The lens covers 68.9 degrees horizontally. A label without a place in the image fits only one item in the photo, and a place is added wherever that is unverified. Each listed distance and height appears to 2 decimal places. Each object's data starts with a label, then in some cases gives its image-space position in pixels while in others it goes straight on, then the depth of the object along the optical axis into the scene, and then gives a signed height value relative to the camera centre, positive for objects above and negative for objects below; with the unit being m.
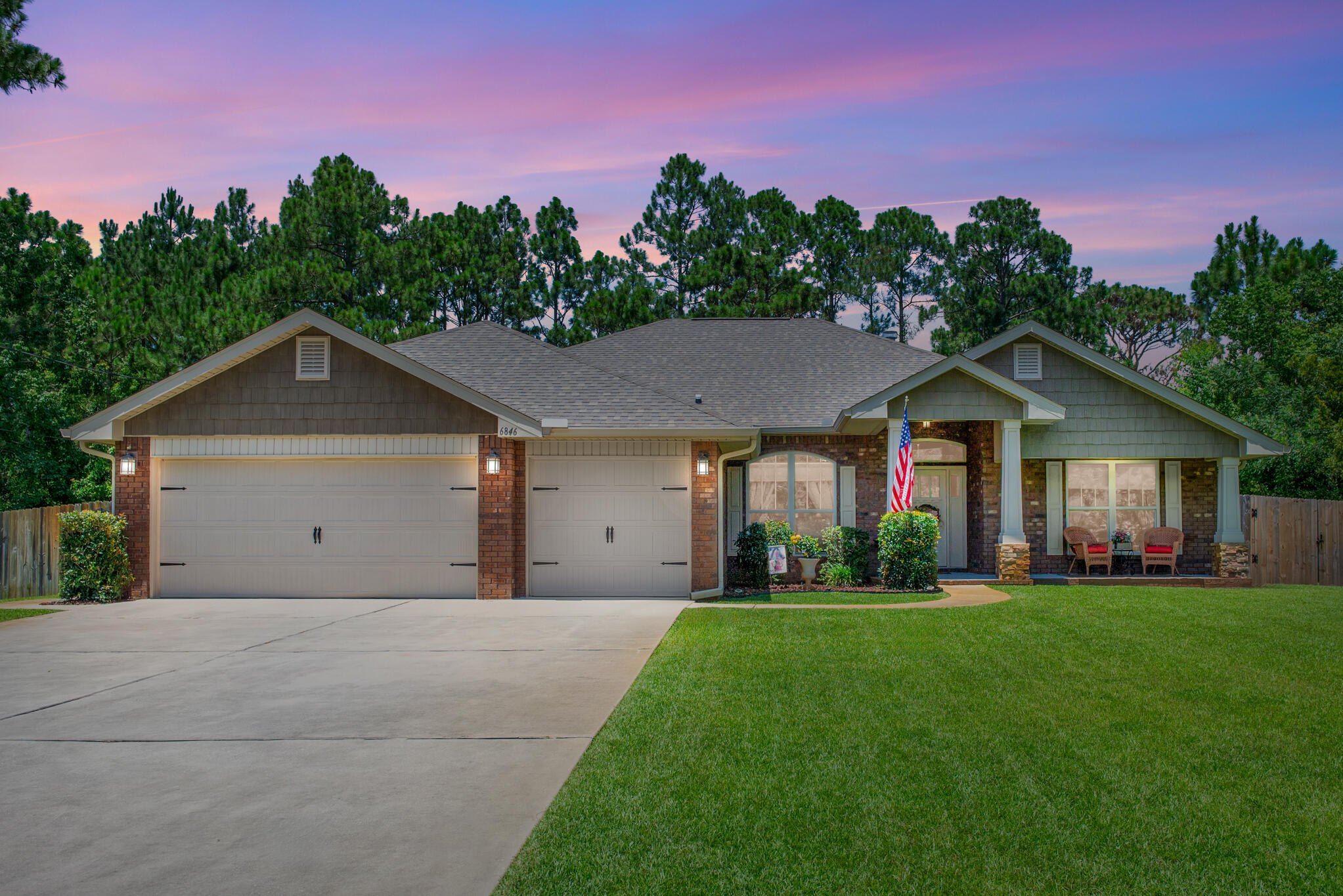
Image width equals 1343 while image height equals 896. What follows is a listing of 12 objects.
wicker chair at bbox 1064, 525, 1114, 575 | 17.30 -1.27
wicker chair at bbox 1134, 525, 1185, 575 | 17.47 -1.24
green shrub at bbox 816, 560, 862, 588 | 15.90 -1.64
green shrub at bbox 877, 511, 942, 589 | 15.32 -1.18
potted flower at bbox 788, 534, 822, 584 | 16.25 -1.33
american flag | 15.43 -0.06
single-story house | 14.38 +0.02
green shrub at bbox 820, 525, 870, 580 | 16.08 -1.16
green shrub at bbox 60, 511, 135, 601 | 14.16 -1.15
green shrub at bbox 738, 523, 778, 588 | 16.12 -1.32
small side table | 17.75 -1.47
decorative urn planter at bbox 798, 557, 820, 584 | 16.27 -1.54
